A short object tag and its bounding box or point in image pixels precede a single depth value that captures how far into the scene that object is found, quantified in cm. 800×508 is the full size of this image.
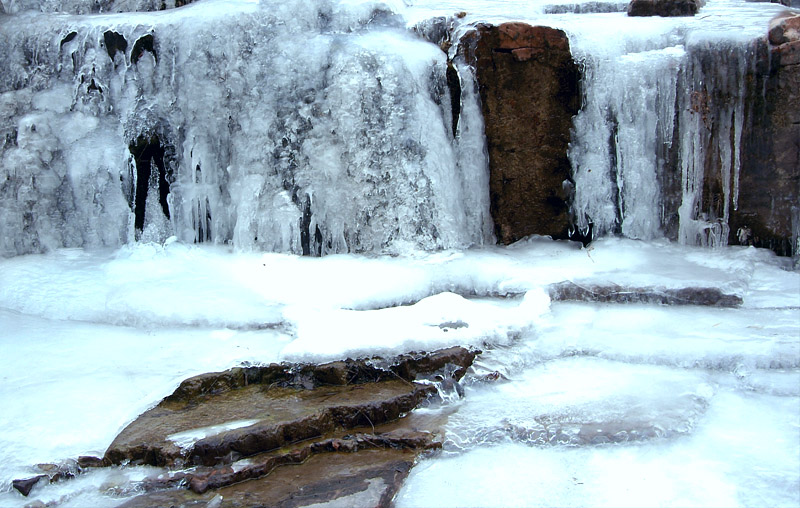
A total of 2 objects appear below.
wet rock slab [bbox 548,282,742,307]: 497
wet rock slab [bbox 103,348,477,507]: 308
